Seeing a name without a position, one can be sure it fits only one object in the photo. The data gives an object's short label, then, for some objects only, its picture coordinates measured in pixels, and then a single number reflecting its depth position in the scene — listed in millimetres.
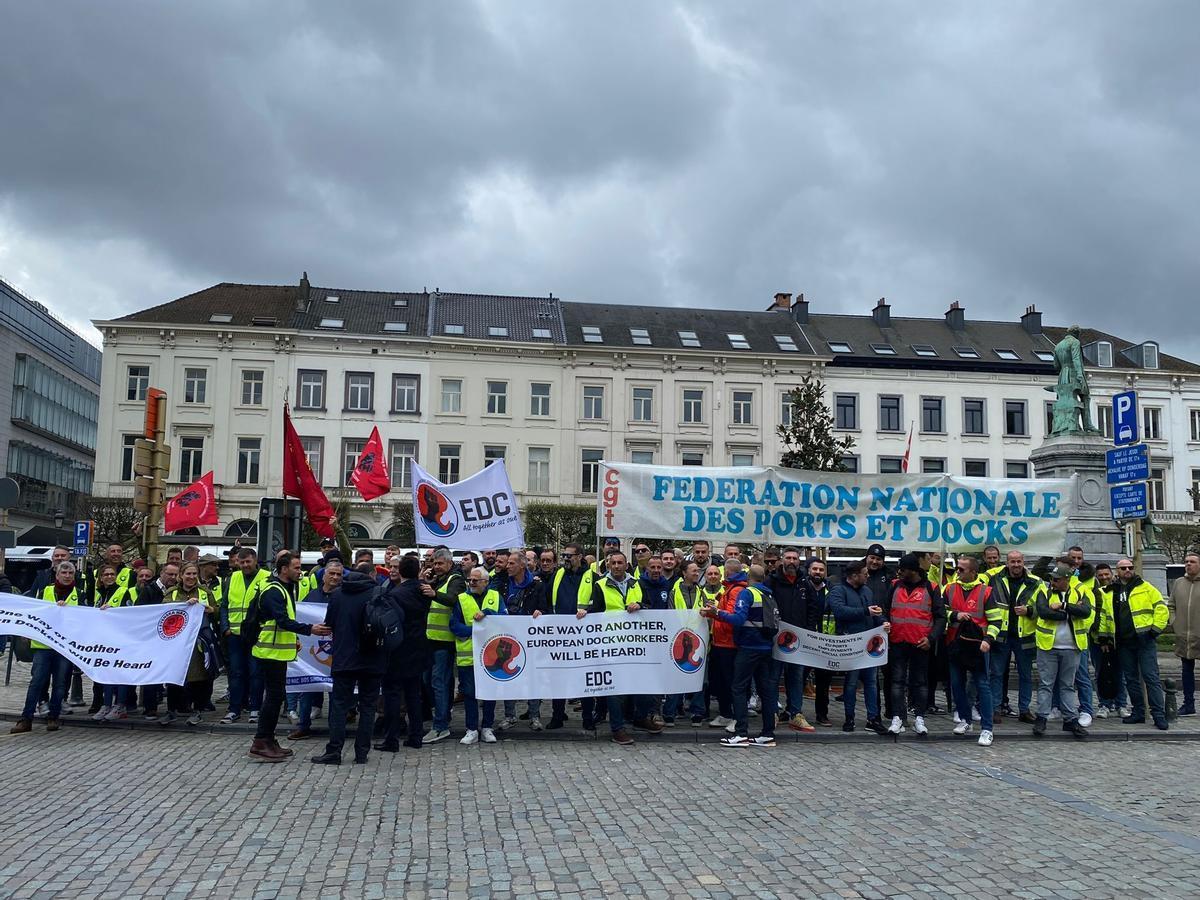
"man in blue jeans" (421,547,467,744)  10602
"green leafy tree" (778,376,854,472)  24703
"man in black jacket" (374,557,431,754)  9852
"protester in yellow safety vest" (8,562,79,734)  11031
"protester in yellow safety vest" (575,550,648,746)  11031
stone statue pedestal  19500
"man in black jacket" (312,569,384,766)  9375
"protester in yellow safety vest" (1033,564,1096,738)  11453
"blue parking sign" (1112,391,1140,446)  15930
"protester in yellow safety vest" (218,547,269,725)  11336
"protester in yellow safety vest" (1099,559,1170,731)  11727
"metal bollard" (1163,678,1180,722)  12008
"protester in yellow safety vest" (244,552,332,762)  9438
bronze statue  20797
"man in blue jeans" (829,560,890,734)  11328
